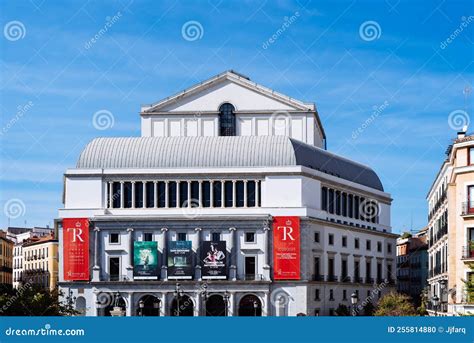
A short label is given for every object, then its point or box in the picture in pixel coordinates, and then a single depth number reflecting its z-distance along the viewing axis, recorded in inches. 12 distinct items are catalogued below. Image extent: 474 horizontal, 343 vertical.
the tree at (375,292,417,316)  2970.0
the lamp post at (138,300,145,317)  3648.4
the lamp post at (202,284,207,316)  3625.5
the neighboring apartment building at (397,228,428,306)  4621.1
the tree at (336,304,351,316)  3747.5
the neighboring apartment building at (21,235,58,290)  4783.5
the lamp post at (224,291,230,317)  3636.8
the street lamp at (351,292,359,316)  2602.9
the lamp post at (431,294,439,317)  2557.6
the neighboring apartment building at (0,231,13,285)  4842.5
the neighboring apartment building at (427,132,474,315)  2295.8
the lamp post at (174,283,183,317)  3576.3
